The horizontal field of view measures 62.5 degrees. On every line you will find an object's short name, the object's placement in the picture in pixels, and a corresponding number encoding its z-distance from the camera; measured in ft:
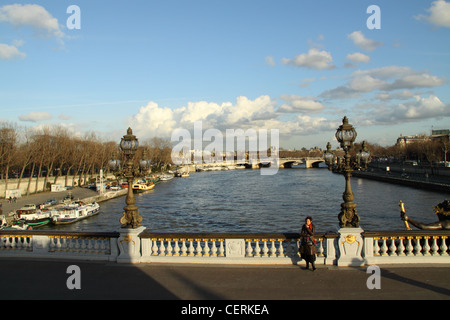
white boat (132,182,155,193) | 220.64
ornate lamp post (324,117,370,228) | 30.83
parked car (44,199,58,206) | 142.82
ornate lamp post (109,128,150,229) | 33.30
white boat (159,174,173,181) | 326.24
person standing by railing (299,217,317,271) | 28.78
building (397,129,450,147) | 631.93
